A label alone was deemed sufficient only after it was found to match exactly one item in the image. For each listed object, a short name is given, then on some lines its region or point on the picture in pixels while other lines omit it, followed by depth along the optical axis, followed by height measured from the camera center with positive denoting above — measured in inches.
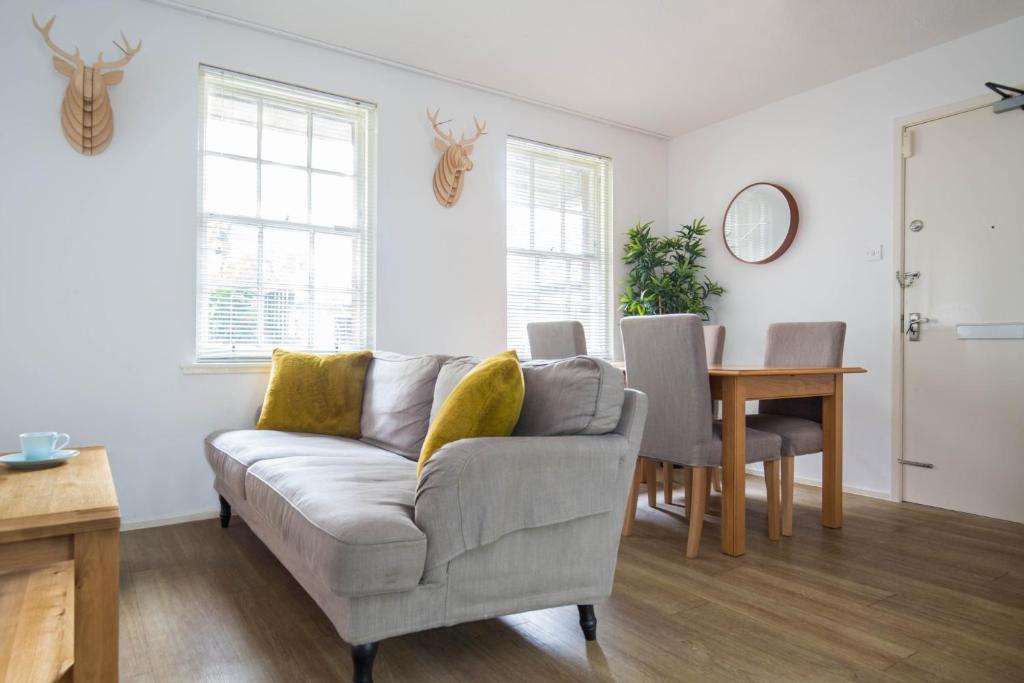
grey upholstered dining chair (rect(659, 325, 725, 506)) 147.3 -1.2
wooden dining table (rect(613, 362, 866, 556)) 103.7 -9.5
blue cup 77.5 -13.1
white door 128.5 +6.3
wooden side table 50.7 -17.7
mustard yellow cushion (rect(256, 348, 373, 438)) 117.0 -10.5
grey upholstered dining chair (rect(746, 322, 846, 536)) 116.2 -12.8
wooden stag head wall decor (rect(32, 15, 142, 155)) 112.3 +42.4
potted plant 183.5 +18.4
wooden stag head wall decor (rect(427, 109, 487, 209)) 154.7 +42.7
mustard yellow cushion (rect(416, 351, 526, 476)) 71.1 -7.6
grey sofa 59.2 -18.2
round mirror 169.6 +32.8
